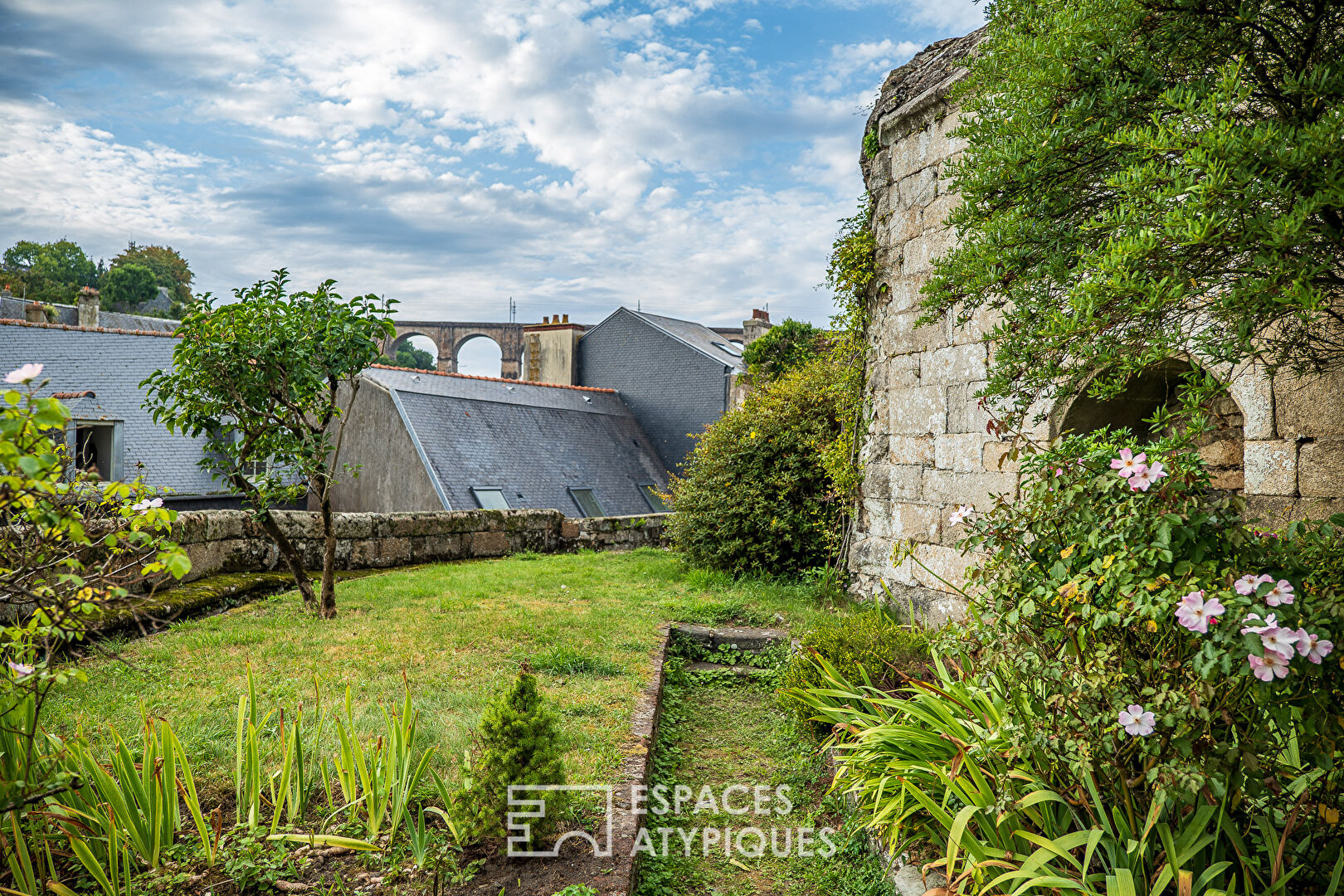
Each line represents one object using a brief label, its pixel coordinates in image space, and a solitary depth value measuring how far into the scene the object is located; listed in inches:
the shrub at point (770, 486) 293.7
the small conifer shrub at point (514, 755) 105.2
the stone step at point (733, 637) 224.5
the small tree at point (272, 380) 213.9
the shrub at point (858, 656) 160.9
